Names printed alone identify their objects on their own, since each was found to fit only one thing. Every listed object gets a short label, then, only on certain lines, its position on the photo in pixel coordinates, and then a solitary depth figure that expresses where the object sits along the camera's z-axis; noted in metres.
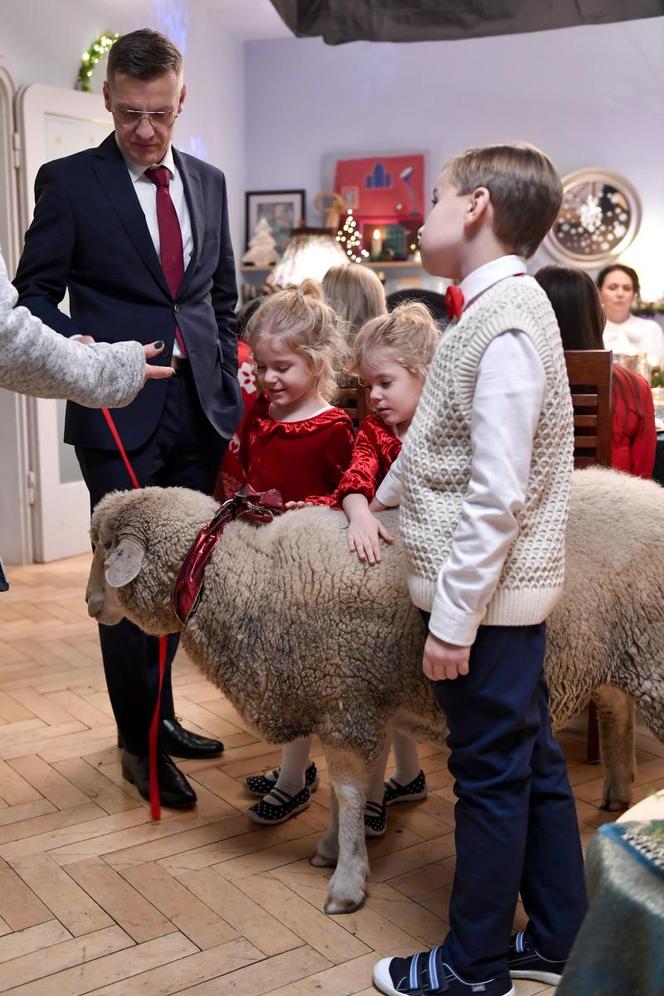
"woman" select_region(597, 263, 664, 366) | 5.93
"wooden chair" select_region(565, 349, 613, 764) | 2.65
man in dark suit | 2.53
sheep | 2.04
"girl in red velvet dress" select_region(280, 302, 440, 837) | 2.27
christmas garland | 5.62
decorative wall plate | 7.14
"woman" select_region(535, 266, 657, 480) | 2.99
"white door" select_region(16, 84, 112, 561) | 5.27
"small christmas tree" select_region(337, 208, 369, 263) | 7.23
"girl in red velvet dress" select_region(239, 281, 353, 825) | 2.46
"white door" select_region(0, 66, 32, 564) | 5.20
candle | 7.51
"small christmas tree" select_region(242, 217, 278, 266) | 7.67
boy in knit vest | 1.61
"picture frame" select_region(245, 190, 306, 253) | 7.89
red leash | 2.50
